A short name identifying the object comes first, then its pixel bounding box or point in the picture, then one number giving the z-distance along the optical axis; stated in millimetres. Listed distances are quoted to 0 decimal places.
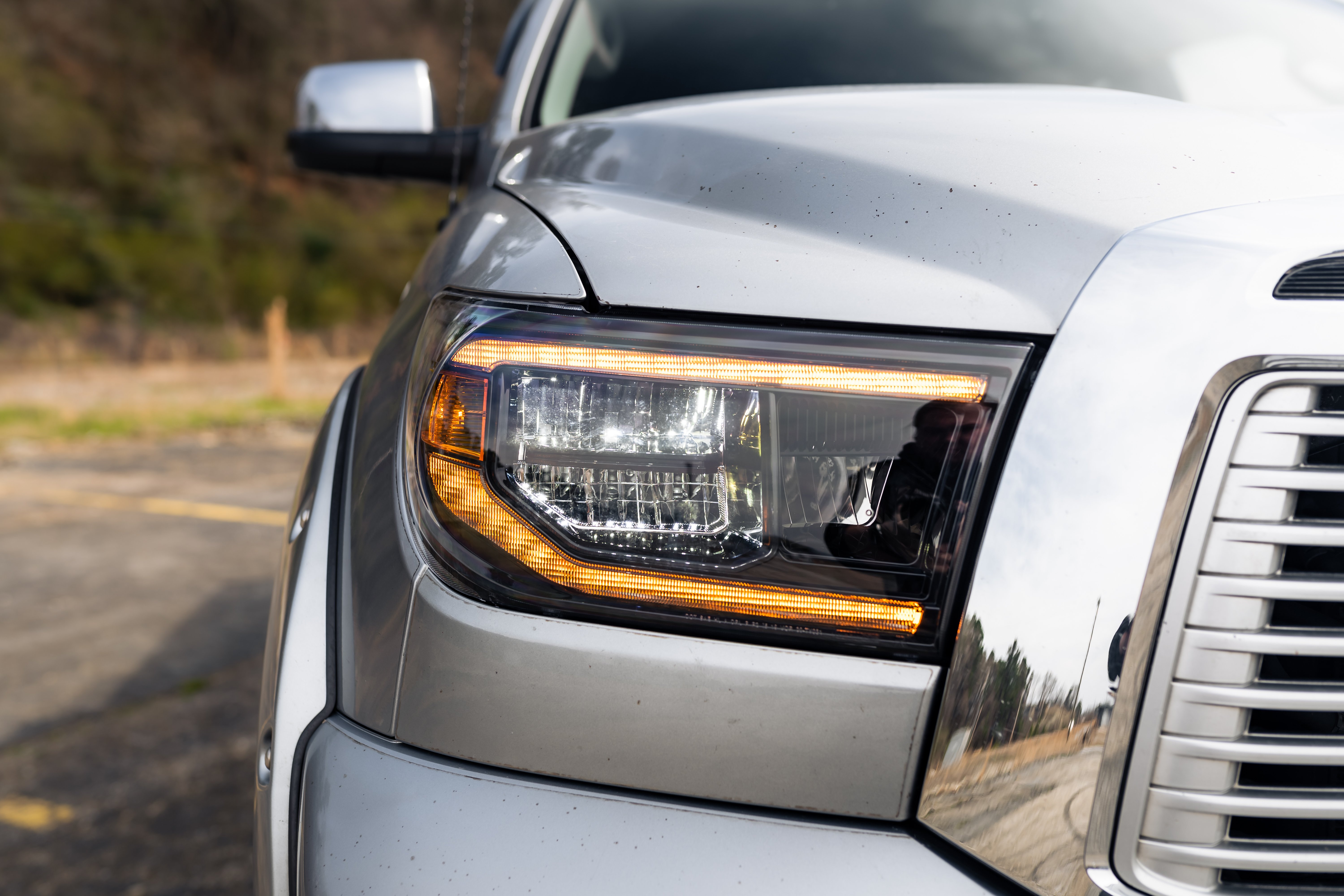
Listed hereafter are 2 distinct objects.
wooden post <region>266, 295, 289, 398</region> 13156
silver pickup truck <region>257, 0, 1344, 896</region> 768
